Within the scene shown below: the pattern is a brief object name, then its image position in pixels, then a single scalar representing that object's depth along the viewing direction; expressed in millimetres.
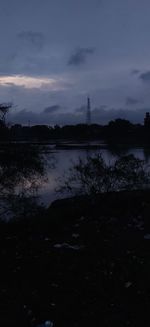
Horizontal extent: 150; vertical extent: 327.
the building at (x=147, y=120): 88619
